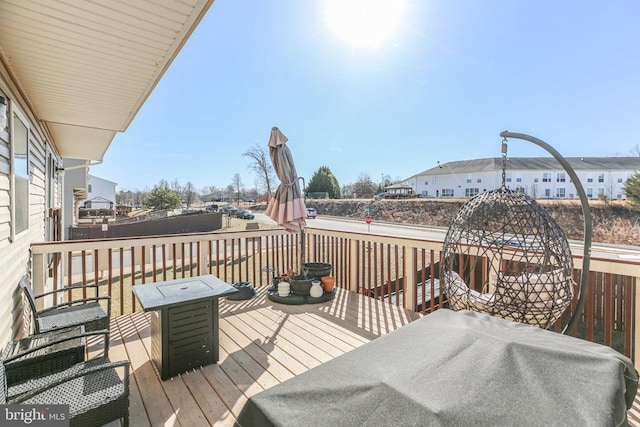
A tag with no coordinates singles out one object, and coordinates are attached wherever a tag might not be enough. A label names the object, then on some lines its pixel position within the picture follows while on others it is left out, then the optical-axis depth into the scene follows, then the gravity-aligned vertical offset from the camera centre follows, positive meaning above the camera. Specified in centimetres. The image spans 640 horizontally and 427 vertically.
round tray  407 -127
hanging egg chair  204 -43
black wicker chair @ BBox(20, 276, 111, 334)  251 -101
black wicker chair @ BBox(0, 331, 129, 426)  141 -101
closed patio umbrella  398 +20
